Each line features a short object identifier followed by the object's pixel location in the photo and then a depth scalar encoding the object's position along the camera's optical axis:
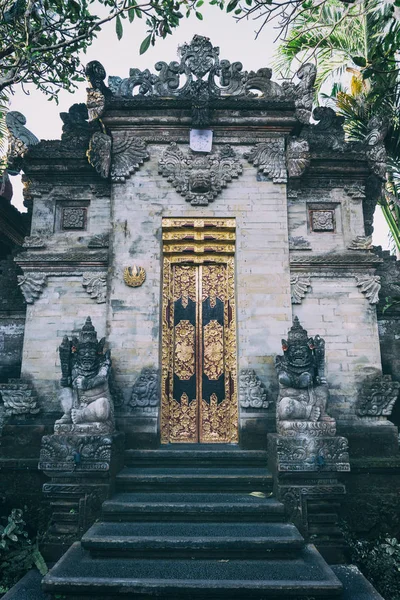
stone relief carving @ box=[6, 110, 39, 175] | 8.07
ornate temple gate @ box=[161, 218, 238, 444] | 7.16
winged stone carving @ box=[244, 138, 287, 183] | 7.80
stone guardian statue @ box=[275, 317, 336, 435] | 5.80
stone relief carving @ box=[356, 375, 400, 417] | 7.04
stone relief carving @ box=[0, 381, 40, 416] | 7.08
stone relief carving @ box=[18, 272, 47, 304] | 7.59
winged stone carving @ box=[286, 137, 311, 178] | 7.76
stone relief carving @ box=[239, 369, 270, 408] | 6.84
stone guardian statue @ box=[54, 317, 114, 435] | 5.89
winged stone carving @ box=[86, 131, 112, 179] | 7.75
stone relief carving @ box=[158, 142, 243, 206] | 7.70
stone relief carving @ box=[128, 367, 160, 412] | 6.86
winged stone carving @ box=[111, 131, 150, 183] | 7.77
